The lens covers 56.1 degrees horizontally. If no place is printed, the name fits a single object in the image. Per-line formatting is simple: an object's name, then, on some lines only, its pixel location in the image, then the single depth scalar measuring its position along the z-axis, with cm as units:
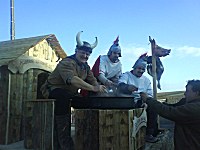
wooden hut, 406
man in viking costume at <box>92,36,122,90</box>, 352
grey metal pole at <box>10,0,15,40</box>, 842
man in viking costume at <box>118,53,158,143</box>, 318
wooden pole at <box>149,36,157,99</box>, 338
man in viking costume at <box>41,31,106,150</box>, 256
